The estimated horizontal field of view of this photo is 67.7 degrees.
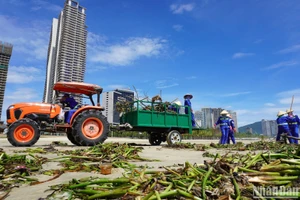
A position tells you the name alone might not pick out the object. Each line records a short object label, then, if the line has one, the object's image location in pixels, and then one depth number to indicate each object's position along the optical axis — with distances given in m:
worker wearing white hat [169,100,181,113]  10.78
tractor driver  8.68
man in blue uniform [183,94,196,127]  11.39
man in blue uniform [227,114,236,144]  12.41
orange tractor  7.56
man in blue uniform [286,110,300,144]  11.91
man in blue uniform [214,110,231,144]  11.46
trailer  9.73
